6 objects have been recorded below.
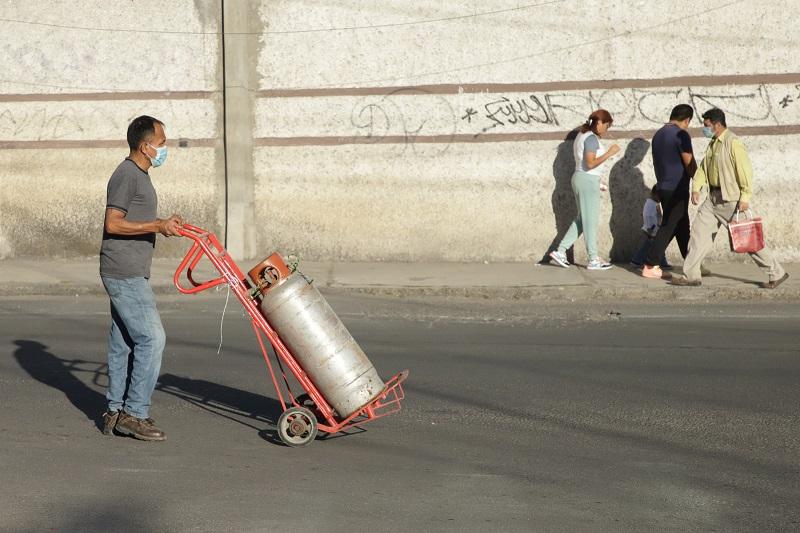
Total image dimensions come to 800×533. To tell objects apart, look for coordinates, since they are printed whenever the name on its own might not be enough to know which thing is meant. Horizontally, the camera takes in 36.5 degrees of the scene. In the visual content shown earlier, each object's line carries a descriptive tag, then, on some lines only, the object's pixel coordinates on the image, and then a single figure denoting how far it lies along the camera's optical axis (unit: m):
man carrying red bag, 11.88
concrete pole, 14.43
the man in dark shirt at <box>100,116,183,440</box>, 6.84
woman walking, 13.38
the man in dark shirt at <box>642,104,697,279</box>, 12.96
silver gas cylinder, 6.64
